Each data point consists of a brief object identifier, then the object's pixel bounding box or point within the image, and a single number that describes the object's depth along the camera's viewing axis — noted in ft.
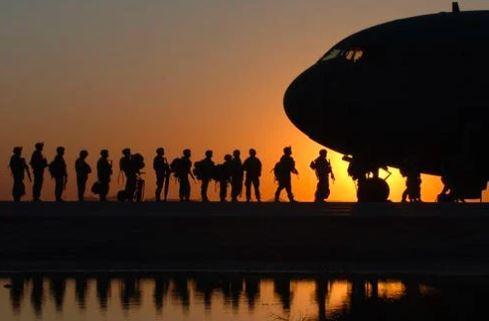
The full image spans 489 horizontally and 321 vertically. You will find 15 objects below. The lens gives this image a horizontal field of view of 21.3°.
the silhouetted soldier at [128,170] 121.60
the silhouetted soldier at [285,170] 126.11
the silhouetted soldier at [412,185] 106.52
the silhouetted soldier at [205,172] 123.65
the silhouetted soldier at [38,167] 118.52
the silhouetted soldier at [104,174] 120.98
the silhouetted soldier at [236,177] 124.57
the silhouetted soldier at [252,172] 126.62
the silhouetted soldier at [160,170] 124.16
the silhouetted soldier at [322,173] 125.29
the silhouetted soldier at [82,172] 119.65
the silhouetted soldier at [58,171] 118.83
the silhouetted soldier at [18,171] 117.91
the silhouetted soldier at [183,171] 123.95
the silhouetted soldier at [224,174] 124.98
